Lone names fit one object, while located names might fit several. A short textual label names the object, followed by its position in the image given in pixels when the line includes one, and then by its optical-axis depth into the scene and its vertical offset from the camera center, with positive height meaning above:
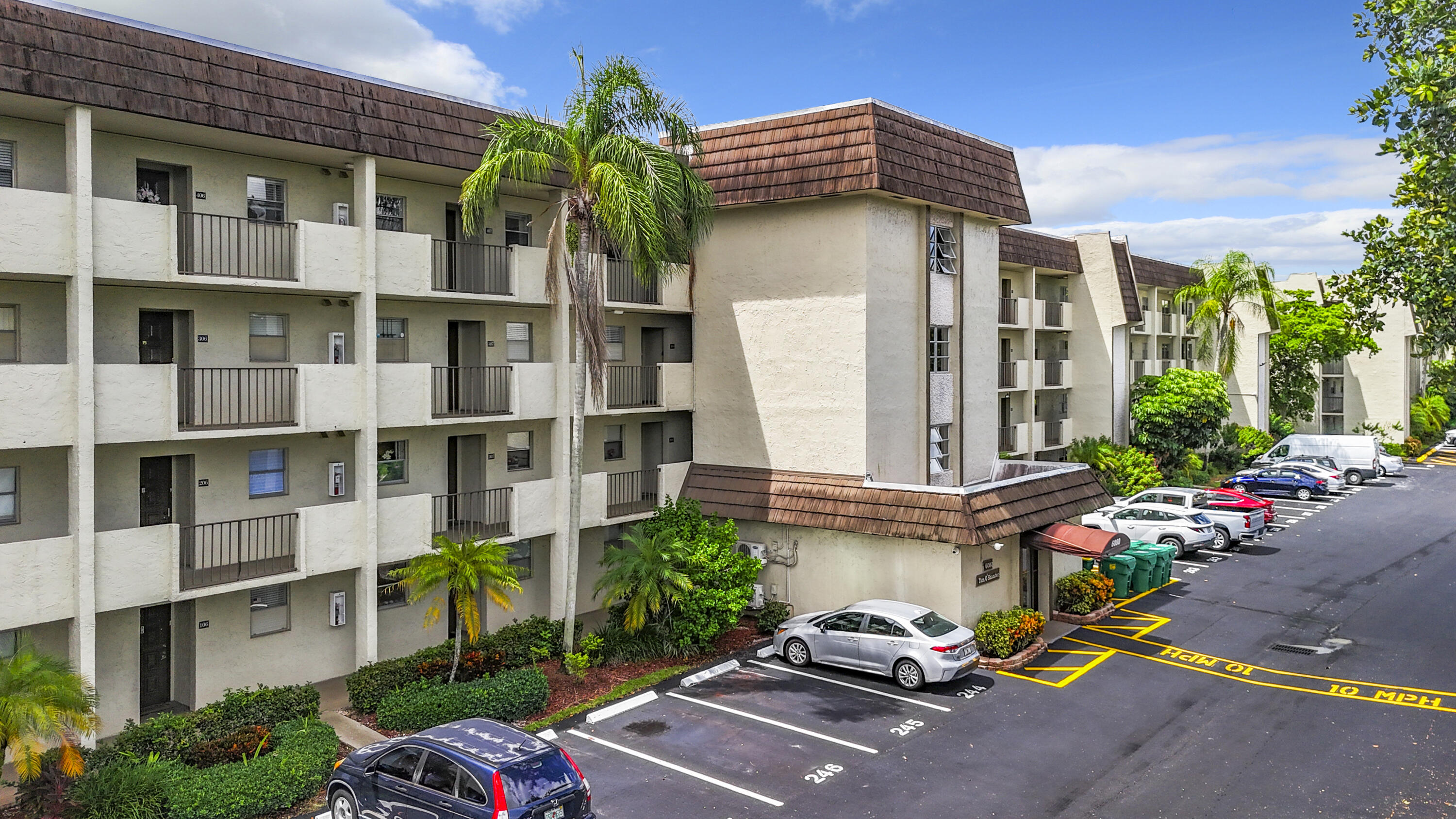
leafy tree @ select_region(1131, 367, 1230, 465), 42.91 -0.60
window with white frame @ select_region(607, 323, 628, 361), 25.58 +1.56
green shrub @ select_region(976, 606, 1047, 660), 21.12 -5.21
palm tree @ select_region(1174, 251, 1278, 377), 46.97 +5.16
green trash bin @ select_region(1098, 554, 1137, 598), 27.14 -4.89
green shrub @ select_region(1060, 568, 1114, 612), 24.97 -5.12
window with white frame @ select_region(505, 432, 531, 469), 23.28 -1.20
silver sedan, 19.22 -5.05
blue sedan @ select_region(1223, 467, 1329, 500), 44.56 -4.00
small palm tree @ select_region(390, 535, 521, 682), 17.89 -3.25
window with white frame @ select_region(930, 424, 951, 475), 26.05 -1.34
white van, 49.75 -2.88
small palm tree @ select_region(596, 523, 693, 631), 20.55 -3.74
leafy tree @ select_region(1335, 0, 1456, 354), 15.41 +3.65
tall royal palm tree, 18.66 +4.33
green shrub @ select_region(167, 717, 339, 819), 13.65 -5.60
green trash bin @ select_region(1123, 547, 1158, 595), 27.52 -4.95
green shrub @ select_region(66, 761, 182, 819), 13.27 -5.49
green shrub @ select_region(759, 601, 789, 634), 23.50 -5.30
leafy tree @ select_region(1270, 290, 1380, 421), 53.03 +2.80
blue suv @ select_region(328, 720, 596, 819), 11.76 -4.81
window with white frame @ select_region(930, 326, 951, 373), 25.84 +1.37
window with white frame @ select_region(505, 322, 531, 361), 23.19 +1.46
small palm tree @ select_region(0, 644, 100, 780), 12.30 -4.01
